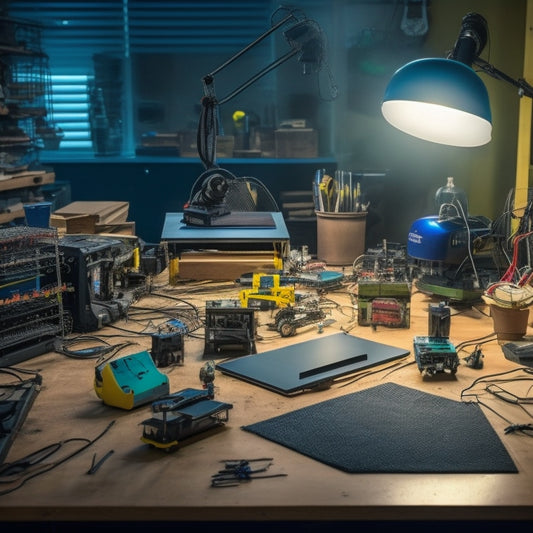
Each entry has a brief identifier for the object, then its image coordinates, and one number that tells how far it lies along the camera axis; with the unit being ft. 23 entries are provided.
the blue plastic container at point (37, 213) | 9.14
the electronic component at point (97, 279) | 7.64
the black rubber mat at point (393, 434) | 4.69
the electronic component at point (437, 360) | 6.25
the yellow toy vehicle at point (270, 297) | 8.18
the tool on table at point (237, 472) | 4.45
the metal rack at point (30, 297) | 6.83
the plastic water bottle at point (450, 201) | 8.91
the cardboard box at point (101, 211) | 10.67
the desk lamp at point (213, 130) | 10.15
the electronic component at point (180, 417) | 4.92
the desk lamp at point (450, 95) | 6.95
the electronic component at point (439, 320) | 7.07
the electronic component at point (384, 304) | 7.67
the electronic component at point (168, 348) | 6.55
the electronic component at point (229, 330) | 6.91
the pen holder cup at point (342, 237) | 10.75
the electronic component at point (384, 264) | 9.11
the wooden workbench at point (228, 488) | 4.17
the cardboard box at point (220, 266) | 9.57
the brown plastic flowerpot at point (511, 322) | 7.22
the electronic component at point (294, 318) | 7.43
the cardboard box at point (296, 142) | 15.03
